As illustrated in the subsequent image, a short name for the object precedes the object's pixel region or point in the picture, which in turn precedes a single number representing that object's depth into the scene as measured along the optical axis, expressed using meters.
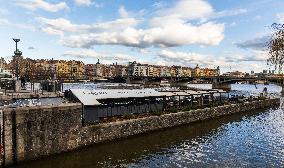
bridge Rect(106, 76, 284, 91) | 143.00
